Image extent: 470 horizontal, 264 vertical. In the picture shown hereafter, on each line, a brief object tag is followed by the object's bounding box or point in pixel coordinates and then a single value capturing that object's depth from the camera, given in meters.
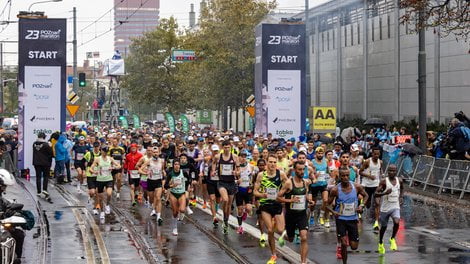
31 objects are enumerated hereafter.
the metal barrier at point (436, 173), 25.48
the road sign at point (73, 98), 48.46
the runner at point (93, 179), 22.44
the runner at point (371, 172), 20.41
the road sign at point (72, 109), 44.44
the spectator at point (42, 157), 26.47
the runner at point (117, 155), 25.11
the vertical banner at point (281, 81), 35.53
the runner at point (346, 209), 14.96
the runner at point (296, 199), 15.28
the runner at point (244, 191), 19.67
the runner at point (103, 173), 22.06
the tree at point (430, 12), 23.16
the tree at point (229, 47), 56.06
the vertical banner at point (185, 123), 64.88
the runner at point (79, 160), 29.09
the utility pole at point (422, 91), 28.95
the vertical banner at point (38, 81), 34.41
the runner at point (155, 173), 21.38
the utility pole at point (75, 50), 57.31
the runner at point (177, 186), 19.48
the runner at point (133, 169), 25.12
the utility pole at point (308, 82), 45.69
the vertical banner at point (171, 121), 65.26
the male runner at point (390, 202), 16.59
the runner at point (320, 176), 20.19
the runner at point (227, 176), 19.56
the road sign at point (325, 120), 37.50
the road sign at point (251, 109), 44.09
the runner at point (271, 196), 15.72
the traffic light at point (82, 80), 58.05
